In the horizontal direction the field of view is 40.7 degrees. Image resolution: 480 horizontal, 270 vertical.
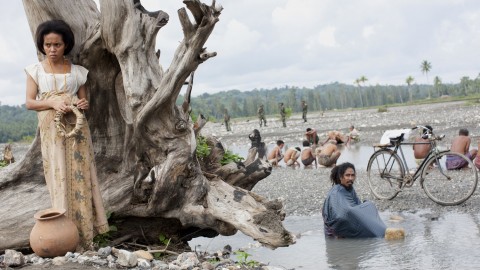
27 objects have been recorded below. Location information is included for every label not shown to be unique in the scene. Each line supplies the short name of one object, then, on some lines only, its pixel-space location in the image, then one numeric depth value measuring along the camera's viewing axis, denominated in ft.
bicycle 36.99
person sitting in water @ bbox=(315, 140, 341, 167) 67.46
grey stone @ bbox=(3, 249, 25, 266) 19.62
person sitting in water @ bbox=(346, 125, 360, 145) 107.32
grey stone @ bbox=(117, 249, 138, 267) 19.97
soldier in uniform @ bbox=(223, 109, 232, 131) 187.67
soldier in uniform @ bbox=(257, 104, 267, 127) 182.35
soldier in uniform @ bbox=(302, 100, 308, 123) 178.19
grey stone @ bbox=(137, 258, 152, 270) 20.20
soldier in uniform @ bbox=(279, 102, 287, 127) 178.47
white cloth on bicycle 38.93
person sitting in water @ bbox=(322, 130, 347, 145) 99.08
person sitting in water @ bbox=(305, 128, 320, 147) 84.99
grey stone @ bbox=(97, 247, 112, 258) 20.79
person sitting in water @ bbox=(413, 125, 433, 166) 51.85
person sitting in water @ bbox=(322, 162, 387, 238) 30.76
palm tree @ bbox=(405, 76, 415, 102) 447.01
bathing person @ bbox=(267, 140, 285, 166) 77.05
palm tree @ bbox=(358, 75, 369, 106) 468.42
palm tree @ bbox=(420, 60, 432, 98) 450.30
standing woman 21.38
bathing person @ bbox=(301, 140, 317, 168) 71.56
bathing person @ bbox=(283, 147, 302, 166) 74.28
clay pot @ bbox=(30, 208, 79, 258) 20.31
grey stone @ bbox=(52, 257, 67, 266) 19.58
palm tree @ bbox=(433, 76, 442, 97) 422.82
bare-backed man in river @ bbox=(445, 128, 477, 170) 45.29
